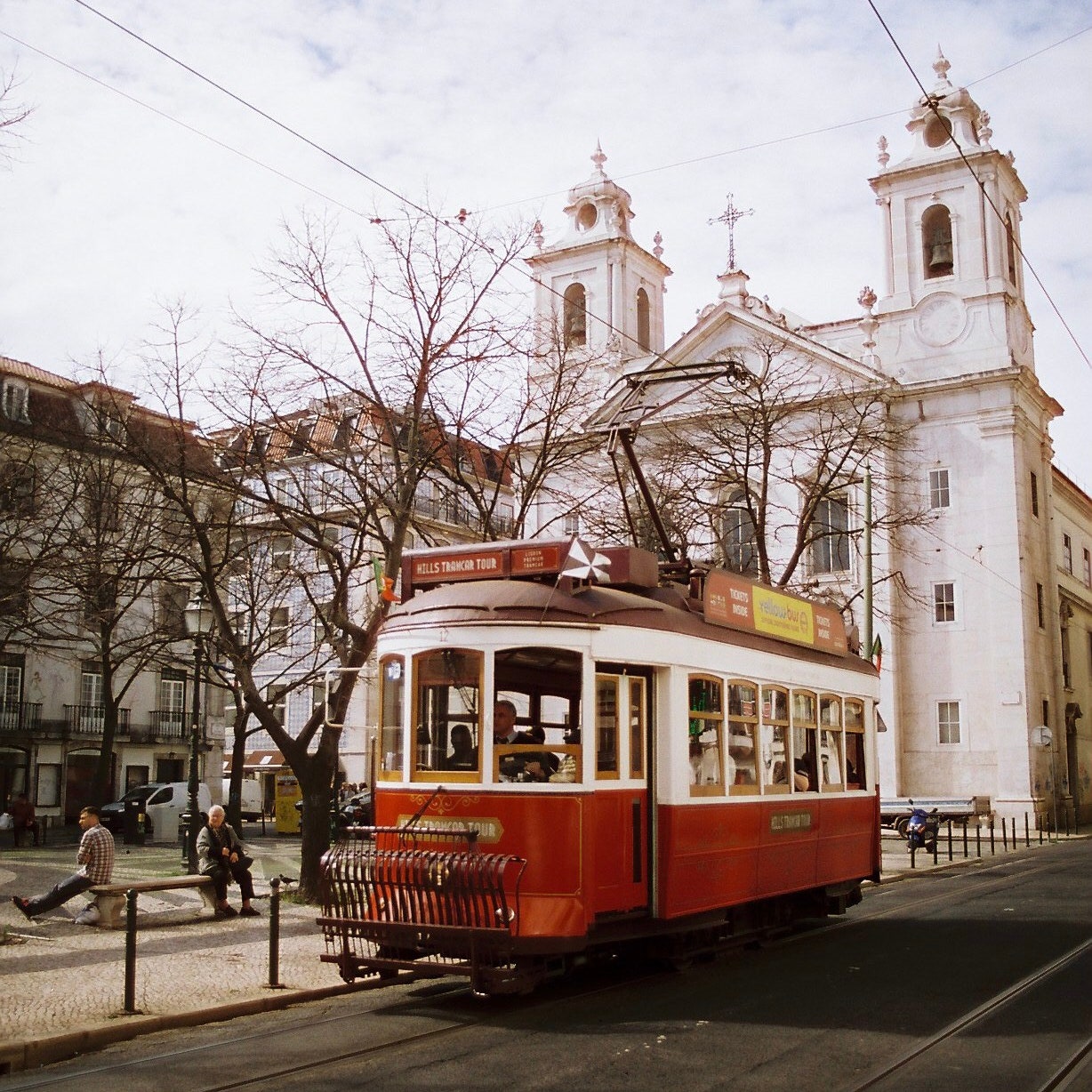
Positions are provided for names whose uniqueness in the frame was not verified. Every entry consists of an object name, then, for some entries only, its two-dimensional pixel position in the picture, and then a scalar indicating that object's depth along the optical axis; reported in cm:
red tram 955
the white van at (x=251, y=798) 5058
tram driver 988
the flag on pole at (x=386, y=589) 1116
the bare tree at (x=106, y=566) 1808
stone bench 1398
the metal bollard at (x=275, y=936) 1079
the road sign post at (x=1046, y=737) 3900
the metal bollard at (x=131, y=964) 967
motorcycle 2752
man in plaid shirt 1468
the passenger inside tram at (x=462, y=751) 997
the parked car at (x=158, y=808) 3272
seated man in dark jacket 1573
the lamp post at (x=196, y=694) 1875
